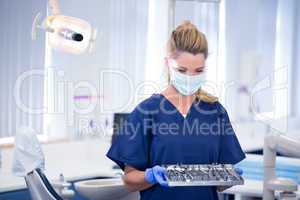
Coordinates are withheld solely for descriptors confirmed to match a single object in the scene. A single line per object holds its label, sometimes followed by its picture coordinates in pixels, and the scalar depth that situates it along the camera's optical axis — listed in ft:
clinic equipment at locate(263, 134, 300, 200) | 8.81
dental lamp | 13.38
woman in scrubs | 8.42
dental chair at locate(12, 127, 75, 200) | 8.31
